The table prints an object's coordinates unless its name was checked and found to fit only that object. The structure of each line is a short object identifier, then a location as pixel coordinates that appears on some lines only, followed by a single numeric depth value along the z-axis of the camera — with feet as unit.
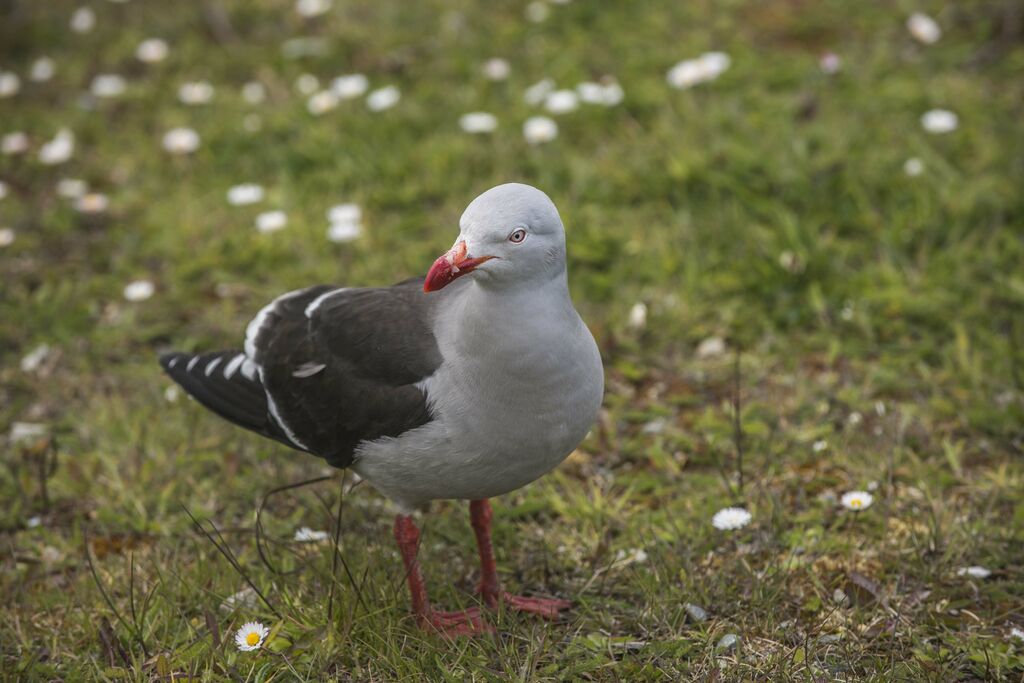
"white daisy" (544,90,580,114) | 38.78
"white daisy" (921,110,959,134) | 35.86
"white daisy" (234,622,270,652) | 19.89
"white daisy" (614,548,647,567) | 22.91
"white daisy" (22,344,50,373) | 31.17
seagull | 18.76
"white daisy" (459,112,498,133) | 38.22
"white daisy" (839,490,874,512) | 22.74
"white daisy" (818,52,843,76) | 35.09
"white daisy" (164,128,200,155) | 40.52
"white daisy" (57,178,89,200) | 39.40
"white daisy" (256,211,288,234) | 34.83
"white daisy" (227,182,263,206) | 36.22
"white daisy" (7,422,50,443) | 28.48
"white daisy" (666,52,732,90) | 39.19
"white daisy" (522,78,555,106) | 40.32
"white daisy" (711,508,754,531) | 22.54
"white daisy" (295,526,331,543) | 23.48
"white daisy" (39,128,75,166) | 40.86
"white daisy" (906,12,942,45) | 41.27
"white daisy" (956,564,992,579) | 21.62
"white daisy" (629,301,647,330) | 30.55
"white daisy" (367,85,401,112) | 40.86
